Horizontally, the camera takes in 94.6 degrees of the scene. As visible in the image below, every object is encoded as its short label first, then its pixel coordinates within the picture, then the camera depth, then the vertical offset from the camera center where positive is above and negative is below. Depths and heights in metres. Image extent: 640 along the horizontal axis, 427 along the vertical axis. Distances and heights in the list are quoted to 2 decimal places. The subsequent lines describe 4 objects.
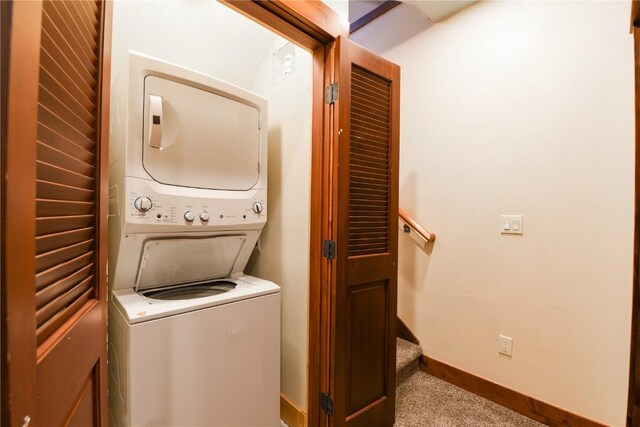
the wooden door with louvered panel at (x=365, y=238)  1.42 -0.14
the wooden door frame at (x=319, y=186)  1.38 +0.12
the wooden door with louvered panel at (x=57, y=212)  0.41 -0.01
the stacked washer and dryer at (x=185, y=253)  1.16 -0.21
